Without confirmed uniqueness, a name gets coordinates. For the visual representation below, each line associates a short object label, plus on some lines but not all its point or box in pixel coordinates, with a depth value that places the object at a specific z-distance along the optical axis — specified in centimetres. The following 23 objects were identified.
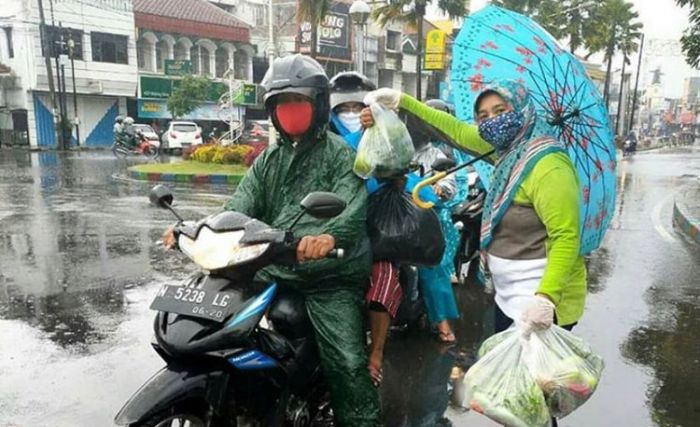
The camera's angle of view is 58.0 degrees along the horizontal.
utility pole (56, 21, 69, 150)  2933
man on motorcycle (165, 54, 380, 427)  256
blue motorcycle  215
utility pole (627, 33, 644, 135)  4048
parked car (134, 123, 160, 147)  2791
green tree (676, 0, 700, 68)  1111
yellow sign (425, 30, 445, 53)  2531
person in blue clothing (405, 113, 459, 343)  436
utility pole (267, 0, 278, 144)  1881
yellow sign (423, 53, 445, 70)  2512
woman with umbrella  232
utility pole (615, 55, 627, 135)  4124
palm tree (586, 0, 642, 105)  3369
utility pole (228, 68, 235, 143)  2595
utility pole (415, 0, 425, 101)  2168
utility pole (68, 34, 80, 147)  2981
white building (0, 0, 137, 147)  2972
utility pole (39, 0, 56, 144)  2750
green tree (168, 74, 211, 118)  3166
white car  2806
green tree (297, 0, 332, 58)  1911
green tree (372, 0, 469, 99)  2202
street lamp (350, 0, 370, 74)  1424
